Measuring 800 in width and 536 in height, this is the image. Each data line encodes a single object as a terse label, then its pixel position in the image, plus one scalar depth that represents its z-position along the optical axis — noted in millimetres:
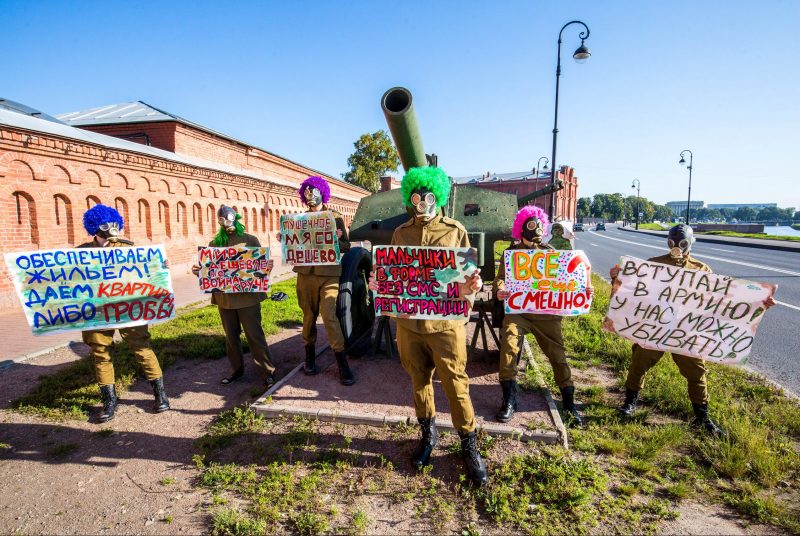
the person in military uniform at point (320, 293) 4336
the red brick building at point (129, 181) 8758
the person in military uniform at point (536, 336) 3576
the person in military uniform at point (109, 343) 3768
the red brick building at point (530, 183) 70500
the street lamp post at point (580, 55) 10797
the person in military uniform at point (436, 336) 2752
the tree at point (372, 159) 39906
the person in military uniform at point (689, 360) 3409
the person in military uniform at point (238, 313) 4289
